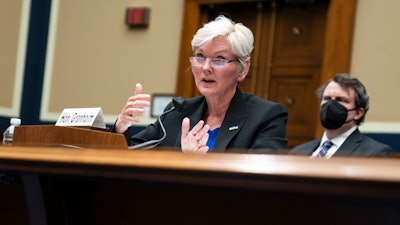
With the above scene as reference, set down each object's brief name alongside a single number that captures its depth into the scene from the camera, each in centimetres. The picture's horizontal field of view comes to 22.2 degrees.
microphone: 261
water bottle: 265
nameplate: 259
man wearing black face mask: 329
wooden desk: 136
